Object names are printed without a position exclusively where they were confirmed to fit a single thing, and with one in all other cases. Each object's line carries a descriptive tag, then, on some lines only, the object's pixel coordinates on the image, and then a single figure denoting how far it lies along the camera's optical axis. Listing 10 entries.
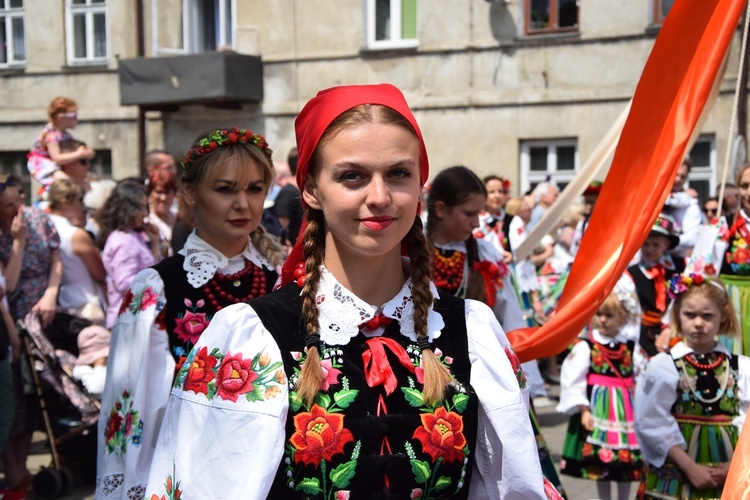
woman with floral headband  3.55
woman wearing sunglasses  6.45
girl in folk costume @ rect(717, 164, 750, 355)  6.88
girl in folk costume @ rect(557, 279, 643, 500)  5.88
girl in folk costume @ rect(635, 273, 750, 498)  4.73
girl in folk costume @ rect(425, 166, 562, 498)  5.32
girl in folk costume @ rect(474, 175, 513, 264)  7.47
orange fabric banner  3.47
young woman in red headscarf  2.29
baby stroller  6.43
